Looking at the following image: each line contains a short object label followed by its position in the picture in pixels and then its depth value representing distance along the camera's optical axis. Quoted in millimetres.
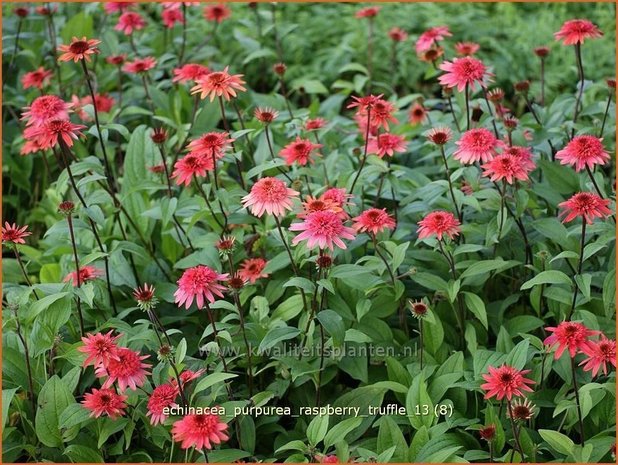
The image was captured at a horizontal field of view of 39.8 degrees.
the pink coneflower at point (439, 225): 2148
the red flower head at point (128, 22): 3332
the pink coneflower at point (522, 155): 2294
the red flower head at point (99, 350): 1957
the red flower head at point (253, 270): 2377
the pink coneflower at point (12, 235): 2135
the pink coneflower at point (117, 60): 3109
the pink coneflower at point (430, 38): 2844
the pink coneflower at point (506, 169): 2191
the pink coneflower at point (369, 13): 3459
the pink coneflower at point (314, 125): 2676
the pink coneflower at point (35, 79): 3098
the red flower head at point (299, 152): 2396
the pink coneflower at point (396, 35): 3465
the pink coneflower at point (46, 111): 2285
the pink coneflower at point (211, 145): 2197
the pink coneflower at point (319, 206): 2068
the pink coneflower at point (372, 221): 2139
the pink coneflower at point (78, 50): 2234
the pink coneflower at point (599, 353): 1952
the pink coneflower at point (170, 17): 3414
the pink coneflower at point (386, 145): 2498
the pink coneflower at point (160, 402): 1990
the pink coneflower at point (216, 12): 3549
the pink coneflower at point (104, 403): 2021
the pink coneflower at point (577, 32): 2611
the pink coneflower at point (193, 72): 2643
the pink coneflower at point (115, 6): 3469
